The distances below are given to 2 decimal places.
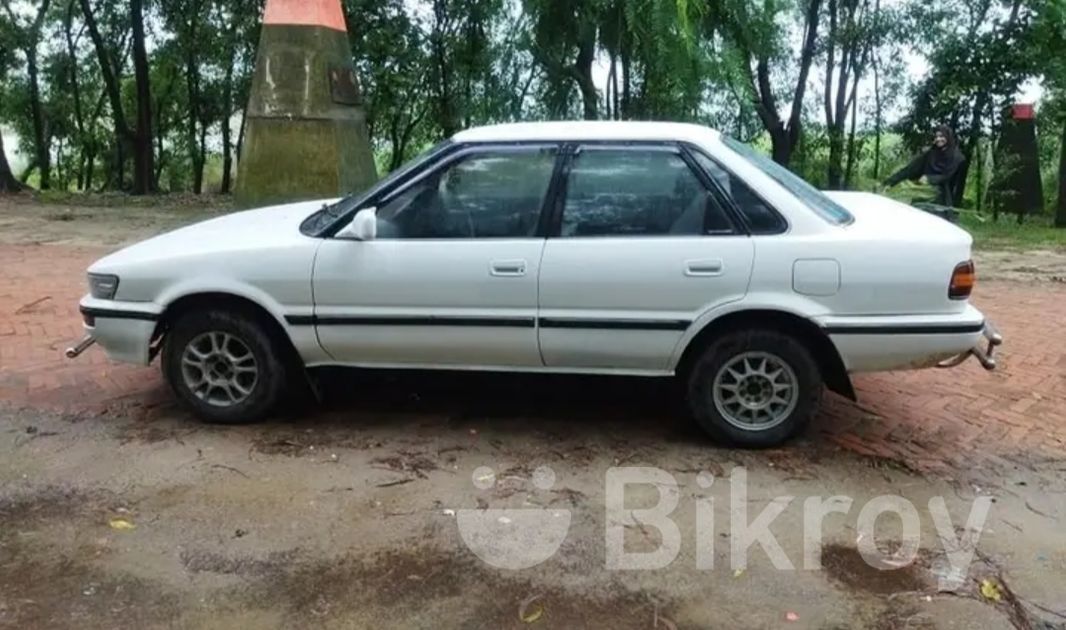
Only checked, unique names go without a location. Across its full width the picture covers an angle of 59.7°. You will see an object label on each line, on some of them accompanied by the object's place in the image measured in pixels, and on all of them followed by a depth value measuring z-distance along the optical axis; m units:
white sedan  4.16
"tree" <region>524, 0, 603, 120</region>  11.09
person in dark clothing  12.07
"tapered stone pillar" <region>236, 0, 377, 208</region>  9.20
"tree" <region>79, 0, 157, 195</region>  17.80
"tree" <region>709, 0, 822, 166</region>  11.49
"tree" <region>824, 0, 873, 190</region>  15.14
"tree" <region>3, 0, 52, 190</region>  19.09
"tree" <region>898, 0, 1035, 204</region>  14.06
